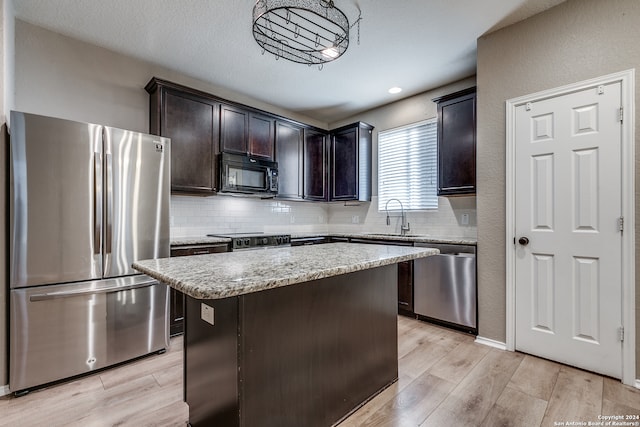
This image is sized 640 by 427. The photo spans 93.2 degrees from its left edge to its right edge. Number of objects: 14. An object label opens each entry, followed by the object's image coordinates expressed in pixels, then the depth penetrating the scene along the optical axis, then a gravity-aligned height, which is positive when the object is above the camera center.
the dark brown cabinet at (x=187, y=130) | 3.13 +0.89
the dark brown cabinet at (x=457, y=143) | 3.14 +0.73
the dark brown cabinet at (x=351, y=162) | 4.50 +0.75
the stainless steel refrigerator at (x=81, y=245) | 2.03 -0.24
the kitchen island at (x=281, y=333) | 1.27 -0.61
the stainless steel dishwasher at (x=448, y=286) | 2.96 -0.79
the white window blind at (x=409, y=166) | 3.96 +0.63
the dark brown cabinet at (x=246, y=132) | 3.61 +1.00
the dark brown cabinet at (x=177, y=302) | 2.90 -0.86
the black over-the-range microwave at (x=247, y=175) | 3.51 +0.46
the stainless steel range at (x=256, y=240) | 3.40 -0.34
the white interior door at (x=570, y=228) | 2.16 -0.14
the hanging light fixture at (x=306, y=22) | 1.69 +1.27
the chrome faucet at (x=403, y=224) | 4.19 -0.19
